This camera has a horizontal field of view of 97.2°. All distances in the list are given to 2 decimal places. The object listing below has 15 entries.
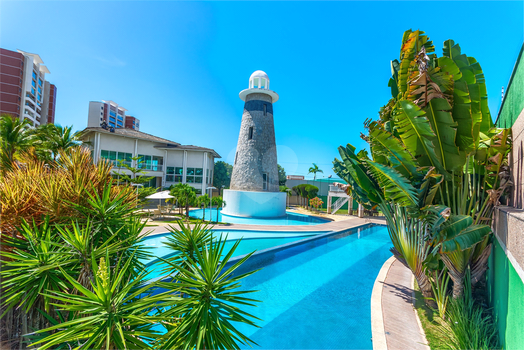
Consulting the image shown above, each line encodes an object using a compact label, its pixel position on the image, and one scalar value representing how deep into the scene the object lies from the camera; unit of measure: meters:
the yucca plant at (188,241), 3.30
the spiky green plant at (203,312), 2.02
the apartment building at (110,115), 75.94
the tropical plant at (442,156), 3.79
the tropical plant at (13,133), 15.38
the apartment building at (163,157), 24.49
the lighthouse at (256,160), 20.72
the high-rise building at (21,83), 41.53
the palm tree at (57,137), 16.56
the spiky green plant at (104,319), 1.72
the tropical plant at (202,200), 16.69
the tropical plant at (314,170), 41.88
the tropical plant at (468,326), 3.46
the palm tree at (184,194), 16.17
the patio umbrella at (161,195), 17.17
